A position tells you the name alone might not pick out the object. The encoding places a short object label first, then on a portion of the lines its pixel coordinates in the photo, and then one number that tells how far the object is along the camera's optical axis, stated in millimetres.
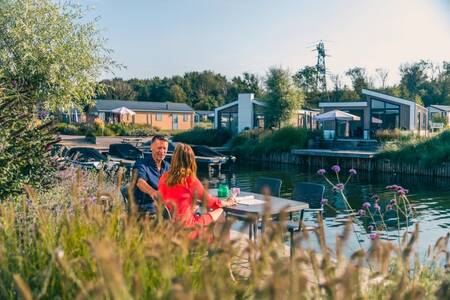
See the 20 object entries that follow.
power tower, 63188
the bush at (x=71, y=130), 40294
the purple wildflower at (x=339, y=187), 5730
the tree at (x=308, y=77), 62503
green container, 6293
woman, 4711
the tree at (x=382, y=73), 73438
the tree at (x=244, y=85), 65169
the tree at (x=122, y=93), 68375
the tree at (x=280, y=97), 35031
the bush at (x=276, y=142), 29922
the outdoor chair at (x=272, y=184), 7438
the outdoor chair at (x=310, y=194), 6879
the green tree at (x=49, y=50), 12406
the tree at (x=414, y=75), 65856
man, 5680
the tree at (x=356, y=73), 73188
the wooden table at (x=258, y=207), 5492
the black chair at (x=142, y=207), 4786
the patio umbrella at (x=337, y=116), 31062
